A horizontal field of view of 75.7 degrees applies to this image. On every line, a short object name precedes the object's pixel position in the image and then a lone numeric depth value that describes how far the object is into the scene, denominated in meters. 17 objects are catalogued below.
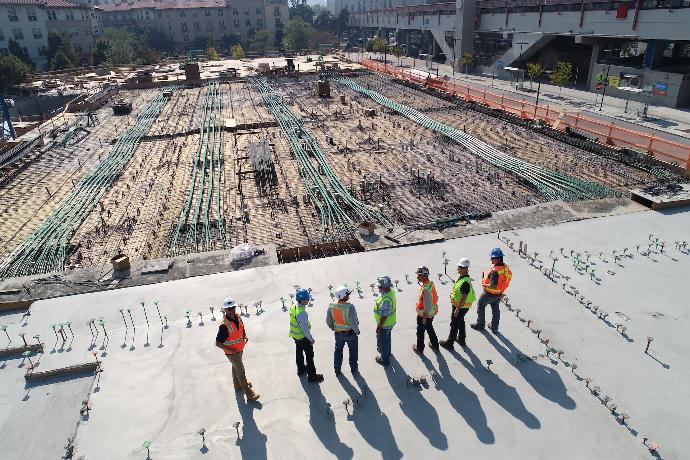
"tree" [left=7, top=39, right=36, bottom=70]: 46.84
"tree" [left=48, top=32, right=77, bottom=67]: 50.72
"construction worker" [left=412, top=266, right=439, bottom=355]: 5.71
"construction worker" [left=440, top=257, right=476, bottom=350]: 5.94
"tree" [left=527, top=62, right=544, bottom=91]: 30.61
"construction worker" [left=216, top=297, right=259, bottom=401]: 5.25
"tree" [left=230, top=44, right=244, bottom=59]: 60.04
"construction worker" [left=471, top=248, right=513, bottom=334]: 6.17
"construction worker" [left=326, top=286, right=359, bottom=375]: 5.41
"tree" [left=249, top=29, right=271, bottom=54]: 70.88
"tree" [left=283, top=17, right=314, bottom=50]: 69.50
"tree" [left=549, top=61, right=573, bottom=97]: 28.83
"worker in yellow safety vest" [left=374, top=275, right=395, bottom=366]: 5.53
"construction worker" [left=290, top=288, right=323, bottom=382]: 5.43
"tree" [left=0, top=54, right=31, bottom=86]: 35.41
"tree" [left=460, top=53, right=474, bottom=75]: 41.23
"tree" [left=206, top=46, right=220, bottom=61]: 60.11
